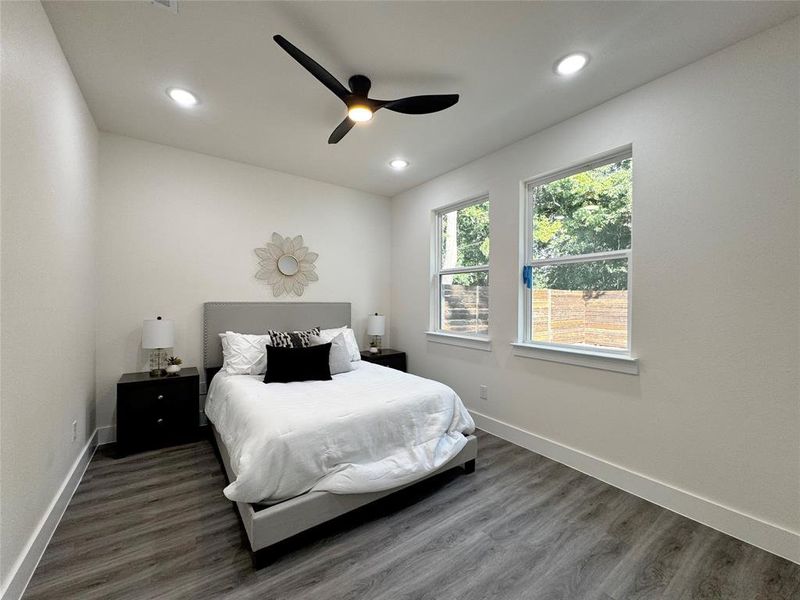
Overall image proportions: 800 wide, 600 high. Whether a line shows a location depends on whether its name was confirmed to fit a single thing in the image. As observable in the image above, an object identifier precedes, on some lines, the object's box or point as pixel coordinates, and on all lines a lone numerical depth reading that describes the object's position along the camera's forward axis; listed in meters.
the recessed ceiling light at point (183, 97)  2.40
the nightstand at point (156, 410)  2.79
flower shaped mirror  3.83
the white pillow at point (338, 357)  3.20
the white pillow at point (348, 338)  3.63
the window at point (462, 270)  3.59
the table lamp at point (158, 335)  2.95
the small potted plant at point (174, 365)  3.05
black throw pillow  2.87
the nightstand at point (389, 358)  4.09
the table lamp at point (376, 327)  4.32
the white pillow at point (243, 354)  3.10
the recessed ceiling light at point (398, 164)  3.56
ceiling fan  1.91
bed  1.72
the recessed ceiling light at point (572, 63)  2.03
